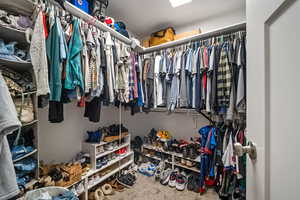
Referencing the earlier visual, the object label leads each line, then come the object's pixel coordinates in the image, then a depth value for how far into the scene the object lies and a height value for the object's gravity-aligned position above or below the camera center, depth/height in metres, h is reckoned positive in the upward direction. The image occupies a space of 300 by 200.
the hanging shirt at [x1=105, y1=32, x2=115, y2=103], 1.41 +0.35
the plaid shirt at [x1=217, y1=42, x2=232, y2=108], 1.42 +0.21
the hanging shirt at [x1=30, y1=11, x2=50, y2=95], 0.93 +0.29
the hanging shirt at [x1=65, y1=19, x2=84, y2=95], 1.08 +0.29
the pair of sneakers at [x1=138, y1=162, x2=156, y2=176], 2.07 -1.10
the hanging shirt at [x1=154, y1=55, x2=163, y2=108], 1.94 +0.20
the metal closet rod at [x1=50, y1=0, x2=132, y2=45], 1.22 +0.83
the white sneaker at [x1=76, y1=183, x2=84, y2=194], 1.39 -0.93
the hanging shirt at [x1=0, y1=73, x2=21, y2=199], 0.63 -0.21
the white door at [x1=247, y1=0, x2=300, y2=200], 0.33 +0.00
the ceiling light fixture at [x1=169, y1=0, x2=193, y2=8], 1.74 +1.28
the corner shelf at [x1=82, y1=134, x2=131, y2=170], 1.64 -0.67
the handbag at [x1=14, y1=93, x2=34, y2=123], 0.91 -0.06
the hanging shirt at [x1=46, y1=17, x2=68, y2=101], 1.01 +0.33
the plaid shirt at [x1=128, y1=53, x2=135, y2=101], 1.72 +0.25
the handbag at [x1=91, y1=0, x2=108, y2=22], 1.50 +1.03
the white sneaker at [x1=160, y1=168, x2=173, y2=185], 1.87 -1.10
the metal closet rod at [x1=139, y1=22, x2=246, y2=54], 1.52 +0.82
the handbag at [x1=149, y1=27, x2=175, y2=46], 2.21 +1.08
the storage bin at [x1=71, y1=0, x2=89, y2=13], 1.32 +0.97
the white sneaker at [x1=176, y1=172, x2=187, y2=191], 1.76 -1.12
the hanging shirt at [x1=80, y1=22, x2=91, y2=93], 1.18 +0.30
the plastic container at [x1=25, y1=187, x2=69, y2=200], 0.93 -0.68
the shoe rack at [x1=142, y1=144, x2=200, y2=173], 1.89 -0.91
